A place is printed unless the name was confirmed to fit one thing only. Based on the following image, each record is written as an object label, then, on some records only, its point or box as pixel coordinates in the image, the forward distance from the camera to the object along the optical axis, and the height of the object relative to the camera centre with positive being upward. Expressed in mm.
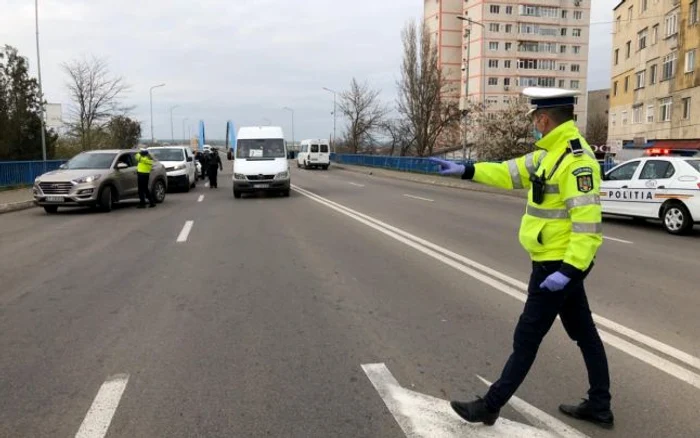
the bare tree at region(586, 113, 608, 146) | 74594 +3392
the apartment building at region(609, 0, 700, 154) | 35906 +5616
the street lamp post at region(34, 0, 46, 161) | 25750 +4253
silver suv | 15406 -817
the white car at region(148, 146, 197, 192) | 23281 -462
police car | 11852 -783
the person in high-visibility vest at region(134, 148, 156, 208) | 16578 -599
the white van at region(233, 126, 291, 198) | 19969 -294
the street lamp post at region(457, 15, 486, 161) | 34091 +2610
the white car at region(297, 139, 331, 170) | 49981 +11
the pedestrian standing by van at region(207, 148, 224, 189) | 26141 -685
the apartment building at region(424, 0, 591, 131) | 91125 +17996
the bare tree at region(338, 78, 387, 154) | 66062 +3685
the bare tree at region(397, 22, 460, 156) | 47031 +4806
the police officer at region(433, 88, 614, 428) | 3164 -470
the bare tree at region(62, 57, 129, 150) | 41656 +3122
